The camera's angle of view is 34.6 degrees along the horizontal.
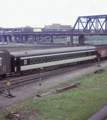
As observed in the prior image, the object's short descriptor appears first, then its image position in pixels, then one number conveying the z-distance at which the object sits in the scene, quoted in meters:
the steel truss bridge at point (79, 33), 68.07
